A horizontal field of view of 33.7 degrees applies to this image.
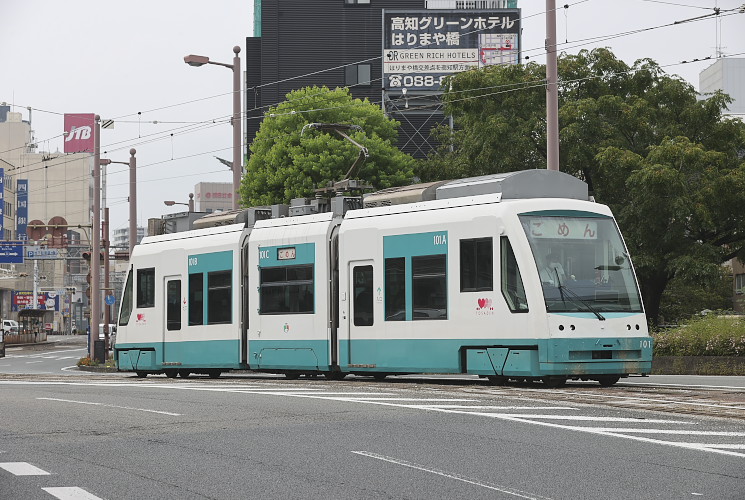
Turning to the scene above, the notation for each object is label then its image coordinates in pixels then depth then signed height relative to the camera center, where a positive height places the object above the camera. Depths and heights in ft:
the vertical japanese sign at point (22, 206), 357.61 +35.57
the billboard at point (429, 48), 237.25 +53.72
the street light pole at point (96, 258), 150.71 +8.43
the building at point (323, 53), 260.01 +59.93
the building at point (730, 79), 380.00 +75.85
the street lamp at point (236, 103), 123.54 +23.01
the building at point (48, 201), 412.36 +45.68
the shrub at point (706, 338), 88.17 -1.28
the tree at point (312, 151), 155.74 +22.31
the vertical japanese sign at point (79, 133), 378.32 +60.93
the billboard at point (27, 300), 395.75 +9.20
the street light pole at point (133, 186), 174.70 +20.00
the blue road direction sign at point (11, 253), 233.14 +14.23
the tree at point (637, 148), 106.63 +16.39
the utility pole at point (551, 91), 82.12 +15.63
